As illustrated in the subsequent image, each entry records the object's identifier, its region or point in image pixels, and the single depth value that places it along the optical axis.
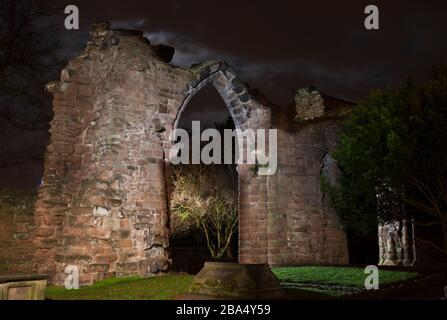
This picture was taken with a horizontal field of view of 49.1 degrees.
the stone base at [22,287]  7.19
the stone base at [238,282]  7.66
